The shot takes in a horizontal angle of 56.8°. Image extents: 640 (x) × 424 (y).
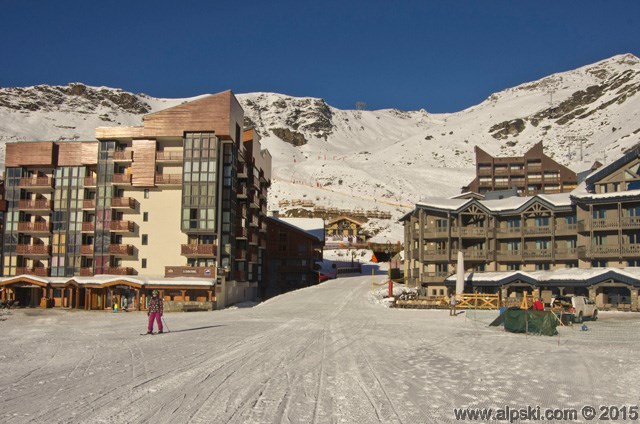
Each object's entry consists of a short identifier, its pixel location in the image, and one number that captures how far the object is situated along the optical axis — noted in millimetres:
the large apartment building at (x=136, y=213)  53031
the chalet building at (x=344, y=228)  107062
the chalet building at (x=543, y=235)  48781
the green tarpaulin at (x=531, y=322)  27484
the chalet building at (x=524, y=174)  111000
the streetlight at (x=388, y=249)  91000
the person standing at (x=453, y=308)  39150
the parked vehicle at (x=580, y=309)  33969
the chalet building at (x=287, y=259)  75938
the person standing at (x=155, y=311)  28577
